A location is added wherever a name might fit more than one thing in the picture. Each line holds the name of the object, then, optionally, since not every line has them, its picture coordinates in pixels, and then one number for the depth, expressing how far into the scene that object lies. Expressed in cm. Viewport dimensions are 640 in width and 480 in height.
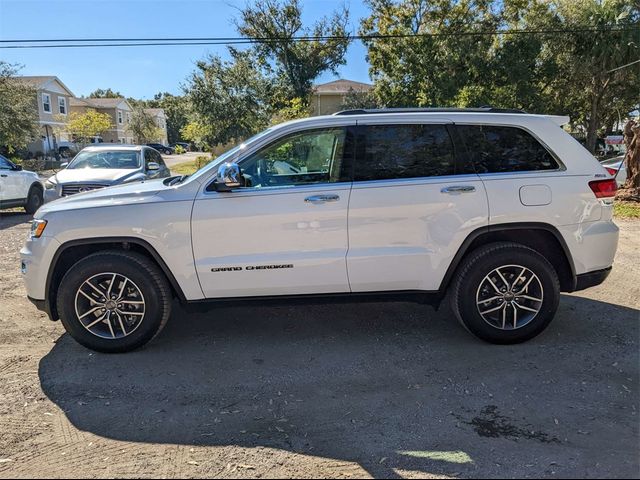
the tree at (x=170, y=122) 8482
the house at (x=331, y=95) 3703
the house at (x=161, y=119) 7340
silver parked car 926
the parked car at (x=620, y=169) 1247
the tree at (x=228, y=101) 2462
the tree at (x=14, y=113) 2961
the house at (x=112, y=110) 5812
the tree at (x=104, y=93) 11119
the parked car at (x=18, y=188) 1109
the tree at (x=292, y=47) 2838
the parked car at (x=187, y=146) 8088
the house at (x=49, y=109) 4353
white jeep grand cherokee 393
